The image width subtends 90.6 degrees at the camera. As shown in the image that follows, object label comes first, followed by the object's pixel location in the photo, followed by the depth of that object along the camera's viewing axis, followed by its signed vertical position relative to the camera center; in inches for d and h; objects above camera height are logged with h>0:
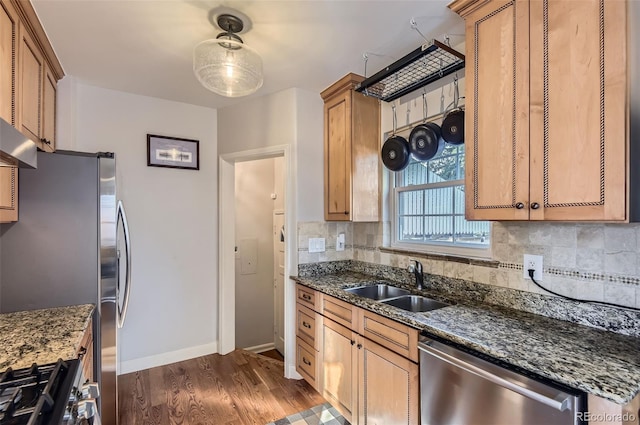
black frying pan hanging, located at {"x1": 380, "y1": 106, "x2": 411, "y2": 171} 93.9 +18.1
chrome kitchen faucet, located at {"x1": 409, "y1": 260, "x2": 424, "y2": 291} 85.8 -16.3
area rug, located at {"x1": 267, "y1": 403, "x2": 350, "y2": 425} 85.5 -56.5
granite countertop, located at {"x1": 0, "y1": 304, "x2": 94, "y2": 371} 48.7 -21.5
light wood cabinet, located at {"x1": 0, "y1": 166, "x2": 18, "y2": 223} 56.9 +3.6
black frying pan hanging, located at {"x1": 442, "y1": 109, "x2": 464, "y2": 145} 74.9 +20.8
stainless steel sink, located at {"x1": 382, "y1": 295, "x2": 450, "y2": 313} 80.7 -23.8
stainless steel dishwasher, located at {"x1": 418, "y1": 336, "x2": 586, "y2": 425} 42.1 -27.6
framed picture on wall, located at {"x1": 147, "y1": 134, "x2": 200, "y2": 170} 115.6 +22.9
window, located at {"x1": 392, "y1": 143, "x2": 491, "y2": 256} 82.7 +1.1
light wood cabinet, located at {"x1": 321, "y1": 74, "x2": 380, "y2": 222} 100.7 +19.7
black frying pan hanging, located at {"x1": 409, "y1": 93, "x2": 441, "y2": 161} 82.7 +19.4
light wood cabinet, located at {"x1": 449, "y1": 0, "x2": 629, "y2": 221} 45.5 +17.1
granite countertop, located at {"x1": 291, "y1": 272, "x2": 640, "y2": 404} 39.6 -20.5
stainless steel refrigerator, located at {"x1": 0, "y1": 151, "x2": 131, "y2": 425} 65.1 -6.9
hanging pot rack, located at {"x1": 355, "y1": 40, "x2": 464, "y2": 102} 66.5 +33.6
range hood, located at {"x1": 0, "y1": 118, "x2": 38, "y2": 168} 33.9 +7.5
